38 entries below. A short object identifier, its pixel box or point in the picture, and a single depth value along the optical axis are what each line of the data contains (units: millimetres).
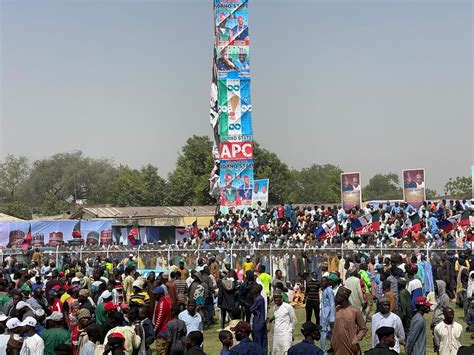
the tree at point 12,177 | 119938
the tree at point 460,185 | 91050
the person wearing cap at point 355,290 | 17375
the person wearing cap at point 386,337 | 10045
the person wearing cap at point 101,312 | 14680
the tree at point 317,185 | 109125
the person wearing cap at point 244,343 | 10367
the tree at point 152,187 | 100500
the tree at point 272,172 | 97375
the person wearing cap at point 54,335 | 12172
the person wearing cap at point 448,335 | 11945
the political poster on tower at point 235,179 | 49969
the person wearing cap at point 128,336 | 11734
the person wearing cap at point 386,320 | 12744
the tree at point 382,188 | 137762
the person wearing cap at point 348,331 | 12602
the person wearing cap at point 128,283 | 20047
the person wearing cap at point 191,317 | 13812
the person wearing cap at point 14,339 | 12172
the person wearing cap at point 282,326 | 14531
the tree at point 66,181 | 117250
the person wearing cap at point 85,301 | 14547
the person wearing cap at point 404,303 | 15578
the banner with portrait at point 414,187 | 36219
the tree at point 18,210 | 92938
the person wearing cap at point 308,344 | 10508
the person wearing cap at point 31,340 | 11695
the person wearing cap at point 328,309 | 16172
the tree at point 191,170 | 95062
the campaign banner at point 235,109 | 49531
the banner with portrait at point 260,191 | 50781
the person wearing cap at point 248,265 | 24984
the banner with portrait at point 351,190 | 38094
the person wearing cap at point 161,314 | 14836
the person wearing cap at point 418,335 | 12469
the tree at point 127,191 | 101688
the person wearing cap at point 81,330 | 11742
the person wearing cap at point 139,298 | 12992
